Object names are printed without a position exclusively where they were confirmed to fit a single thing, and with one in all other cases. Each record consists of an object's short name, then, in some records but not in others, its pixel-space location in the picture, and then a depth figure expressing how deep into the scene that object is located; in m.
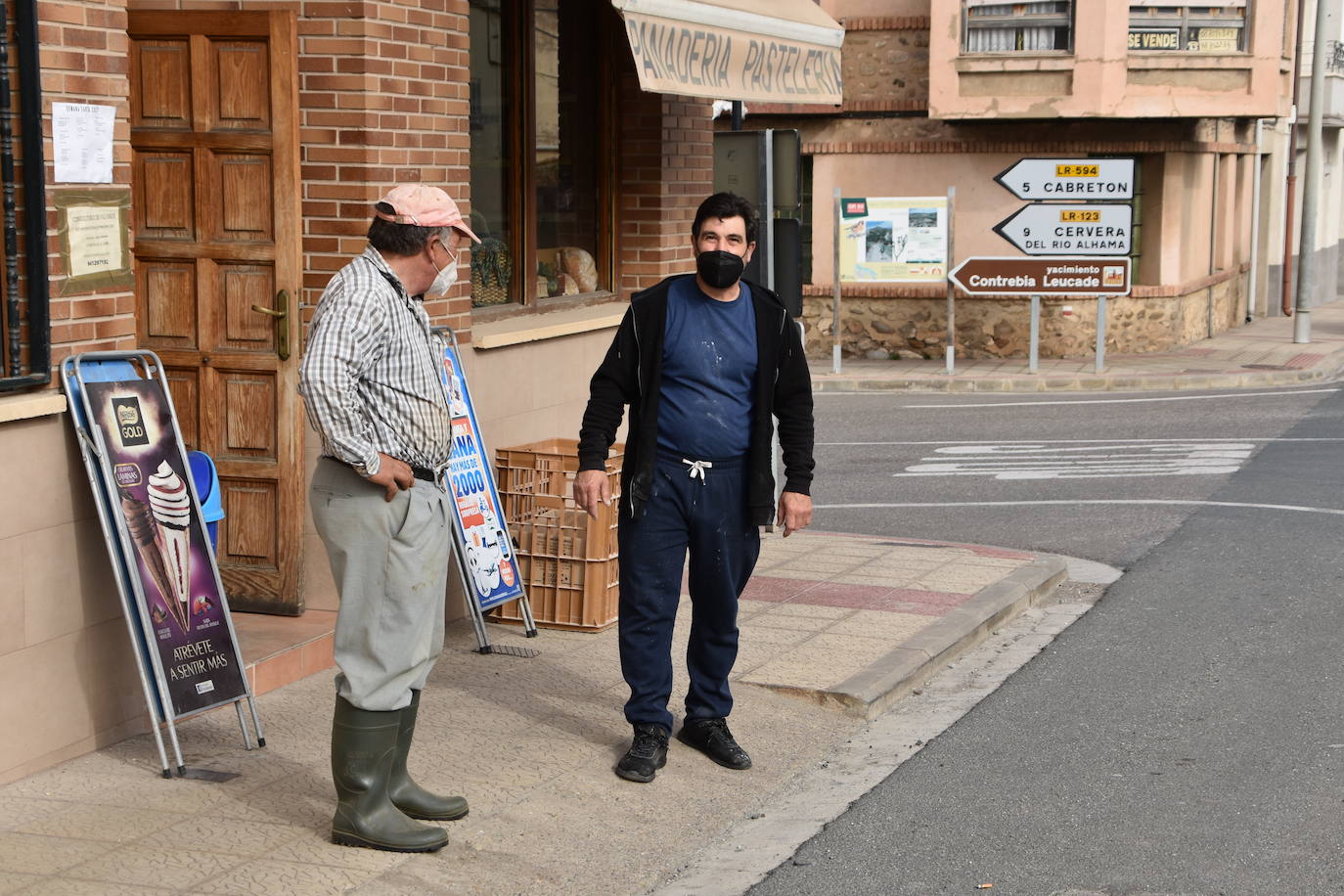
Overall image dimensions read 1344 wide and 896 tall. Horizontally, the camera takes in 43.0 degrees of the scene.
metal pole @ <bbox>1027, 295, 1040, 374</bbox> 21.30
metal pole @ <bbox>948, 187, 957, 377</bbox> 21.39
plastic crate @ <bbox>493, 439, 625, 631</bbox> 7.80
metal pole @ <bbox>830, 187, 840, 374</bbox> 21.97
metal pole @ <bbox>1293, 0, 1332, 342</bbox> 23.98
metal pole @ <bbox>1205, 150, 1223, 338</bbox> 26.50
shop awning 8.29
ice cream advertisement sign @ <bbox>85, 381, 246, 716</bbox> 5.73
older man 4.77
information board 22.84
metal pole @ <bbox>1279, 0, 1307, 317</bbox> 30.30
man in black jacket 5.83
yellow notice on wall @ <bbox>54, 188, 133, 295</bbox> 5.83
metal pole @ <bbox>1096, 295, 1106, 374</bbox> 20.81
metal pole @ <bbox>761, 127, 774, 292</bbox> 10.03
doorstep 6.70
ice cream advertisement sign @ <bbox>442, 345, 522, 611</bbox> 7.54
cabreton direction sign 20.73
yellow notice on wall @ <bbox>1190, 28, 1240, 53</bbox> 23.33
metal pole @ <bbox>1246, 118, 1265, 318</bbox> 29.55
